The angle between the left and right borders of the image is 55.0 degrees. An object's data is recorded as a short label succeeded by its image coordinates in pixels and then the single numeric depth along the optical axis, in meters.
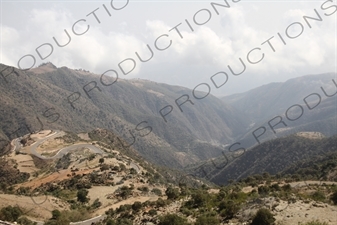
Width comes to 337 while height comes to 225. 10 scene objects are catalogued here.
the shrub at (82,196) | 46.15
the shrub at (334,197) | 26.23
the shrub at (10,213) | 31.31
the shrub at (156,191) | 49.94
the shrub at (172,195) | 36.05
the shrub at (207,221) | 23.09
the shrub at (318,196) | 26.92
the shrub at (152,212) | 28.63
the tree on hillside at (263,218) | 21.00
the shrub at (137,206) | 32.47
